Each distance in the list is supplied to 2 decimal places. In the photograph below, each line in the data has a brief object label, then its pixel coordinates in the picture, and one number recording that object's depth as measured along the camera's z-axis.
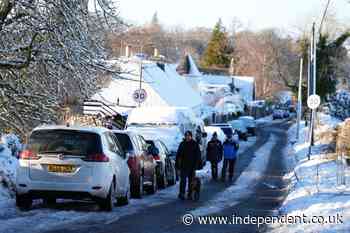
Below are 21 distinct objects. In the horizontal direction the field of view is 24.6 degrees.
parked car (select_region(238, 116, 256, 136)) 72.32
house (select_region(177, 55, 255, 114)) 98.75
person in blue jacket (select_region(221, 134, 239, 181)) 27.44
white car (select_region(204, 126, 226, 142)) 44.55
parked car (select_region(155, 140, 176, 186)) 23.98
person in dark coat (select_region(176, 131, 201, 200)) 19.45
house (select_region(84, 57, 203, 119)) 54.09
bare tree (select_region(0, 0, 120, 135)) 16.94
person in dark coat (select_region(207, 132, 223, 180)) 27.50
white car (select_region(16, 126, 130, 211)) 14.88
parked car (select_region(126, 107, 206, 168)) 29.88
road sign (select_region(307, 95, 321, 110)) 37.81
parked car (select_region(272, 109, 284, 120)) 126.62
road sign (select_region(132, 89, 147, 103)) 37.50
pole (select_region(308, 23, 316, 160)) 41.34
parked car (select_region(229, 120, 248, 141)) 65.06
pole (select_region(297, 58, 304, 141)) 68.44
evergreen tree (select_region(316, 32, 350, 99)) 72.00
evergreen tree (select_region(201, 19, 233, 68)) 138.25
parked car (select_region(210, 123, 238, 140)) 50.44
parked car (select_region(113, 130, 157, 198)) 18.94
